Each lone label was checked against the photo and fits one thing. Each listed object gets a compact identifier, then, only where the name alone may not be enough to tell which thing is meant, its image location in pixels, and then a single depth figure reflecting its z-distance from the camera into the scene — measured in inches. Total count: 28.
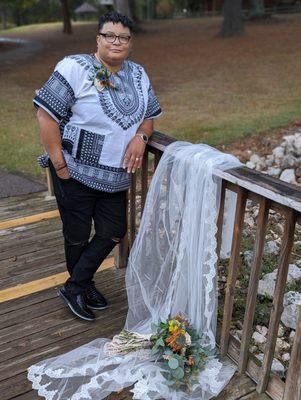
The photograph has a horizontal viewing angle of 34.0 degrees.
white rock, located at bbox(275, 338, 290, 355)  116.0
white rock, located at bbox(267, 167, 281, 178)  223.8
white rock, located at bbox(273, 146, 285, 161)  238.4
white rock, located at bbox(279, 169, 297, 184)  212.5
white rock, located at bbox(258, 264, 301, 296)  132.2
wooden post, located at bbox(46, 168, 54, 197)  202.5
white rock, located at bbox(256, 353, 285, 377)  105.0
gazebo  1813.5
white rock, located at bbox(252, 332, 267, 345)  117.0
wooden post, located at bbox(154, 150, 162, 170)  116.5
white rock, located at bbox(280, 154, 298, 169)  224.5
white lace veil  97.0
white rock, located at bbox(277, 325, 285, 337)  120.8
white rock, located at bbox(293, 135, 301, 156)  229.0
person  99.8
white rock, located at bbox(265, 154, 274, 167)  237.5
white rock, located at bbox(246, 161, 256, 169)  236.9
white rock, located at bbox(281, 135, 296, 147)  235.8
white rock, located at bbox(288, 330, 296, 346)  118.7
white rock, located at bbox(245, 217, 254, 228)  175.7
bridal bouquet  96.8
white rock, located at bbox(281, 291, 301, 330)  121.5
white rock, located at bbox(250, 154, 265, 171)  236.1
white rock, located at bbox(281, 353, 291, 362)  112.9
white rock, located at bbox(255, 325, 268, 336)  120.1
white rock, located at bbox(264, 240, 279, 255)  156.4
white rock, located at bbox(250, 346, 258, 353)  115.1
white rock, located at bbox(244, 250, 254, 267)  149.8
